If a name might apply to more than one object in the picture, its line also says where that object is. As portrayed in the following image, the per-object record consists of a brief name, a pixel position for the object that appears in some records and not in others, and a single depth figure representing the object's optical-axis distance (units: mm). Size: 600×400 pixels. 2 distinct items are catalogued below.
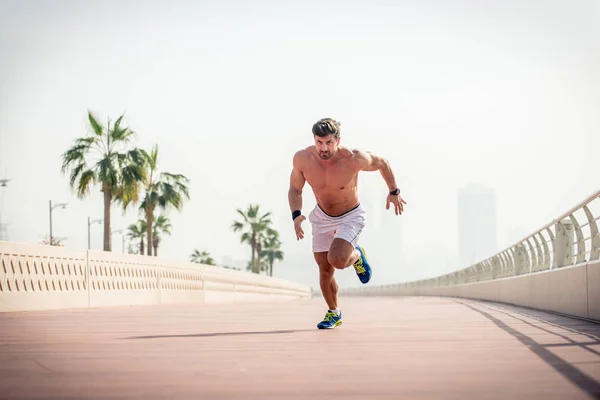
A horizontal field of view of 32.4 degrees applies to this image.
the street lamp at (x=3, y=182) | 68338
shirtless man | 10477
